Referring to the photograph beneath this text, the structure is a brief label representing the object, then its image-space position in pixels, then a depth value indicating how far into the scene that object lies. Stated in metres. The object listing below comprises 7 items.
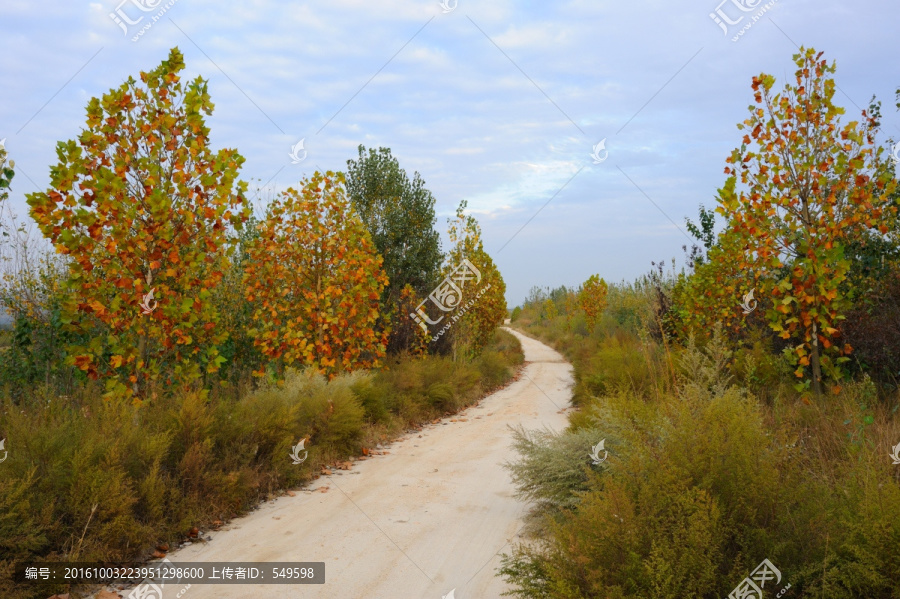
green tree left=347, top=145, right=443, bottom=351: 14.90
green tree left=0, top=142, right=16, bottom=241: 5.05
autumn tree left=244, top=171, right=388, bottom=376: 8.80
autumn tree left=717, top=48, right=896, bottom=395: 6.28
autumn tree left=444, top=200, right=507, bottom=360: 17.55
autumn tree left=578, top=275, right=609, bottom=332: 29.66
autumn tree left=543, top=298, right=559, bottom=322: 45.51
